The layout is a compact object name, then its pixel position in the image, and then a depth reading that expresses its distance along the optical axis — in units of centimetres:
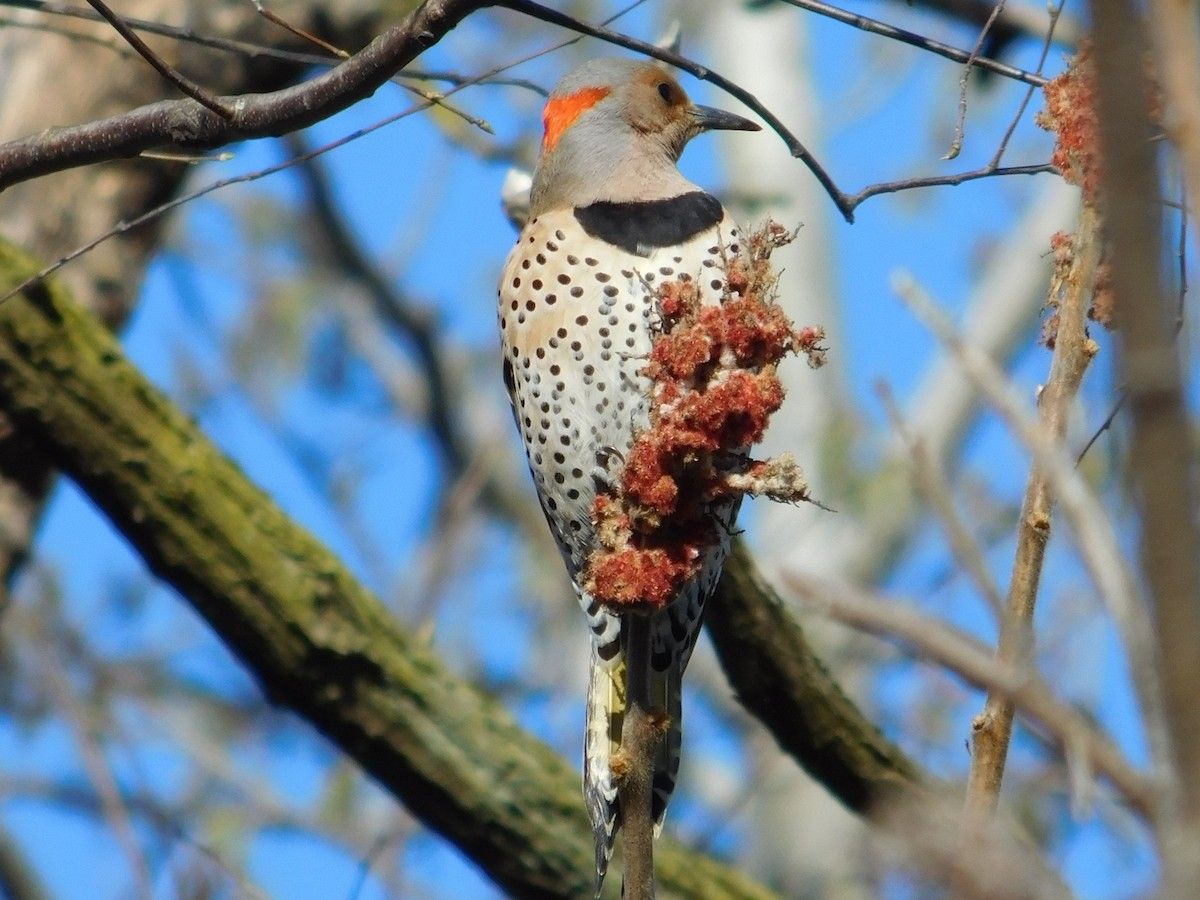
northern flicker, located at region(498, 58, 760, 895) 664
